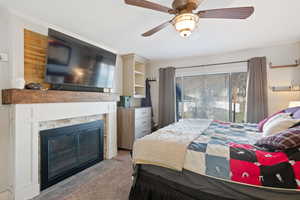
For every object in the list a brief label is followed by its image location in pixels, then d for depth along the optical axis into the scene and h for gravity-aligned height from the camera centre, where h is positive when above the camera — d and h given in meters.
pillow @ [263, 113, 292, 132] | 2.00 -0.24
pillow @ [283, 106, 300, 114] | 2.19 -0.15
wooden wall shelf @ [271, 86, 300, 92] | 2.97 +0.25
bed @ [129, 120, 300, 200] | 1.13 -0.60
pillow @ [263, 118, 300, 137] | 1.67 -0.30
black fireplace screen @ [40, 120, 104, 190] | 2.03 -0.82
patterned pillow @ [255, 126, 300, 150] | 1.24 -0.36
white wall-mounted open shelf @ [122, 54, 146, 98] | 3.84 +0.74
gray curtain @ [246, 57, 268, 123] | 3.18 +0.23
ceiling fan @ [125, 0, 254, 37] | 1.37 +0.88
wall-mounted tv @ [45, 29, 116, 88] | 2.09 +0.63
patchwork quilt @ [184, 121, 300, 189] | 1.12 -0.53
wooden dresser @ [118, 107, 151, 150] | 3.49 -0.62
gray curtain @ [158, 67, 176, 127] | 4.12 +0.12
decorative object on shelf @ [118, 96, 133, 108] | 3.65 -0.04
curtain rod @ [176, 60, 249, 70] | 3.42 +0.93
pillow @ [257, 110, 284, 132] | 2.23 -0.40
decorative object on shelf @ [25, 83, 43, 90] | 1.90 +0.19
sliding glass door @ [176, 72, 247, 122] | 3.63 +0.11
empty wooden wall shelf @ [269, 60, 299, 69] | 3.03 +0.74
